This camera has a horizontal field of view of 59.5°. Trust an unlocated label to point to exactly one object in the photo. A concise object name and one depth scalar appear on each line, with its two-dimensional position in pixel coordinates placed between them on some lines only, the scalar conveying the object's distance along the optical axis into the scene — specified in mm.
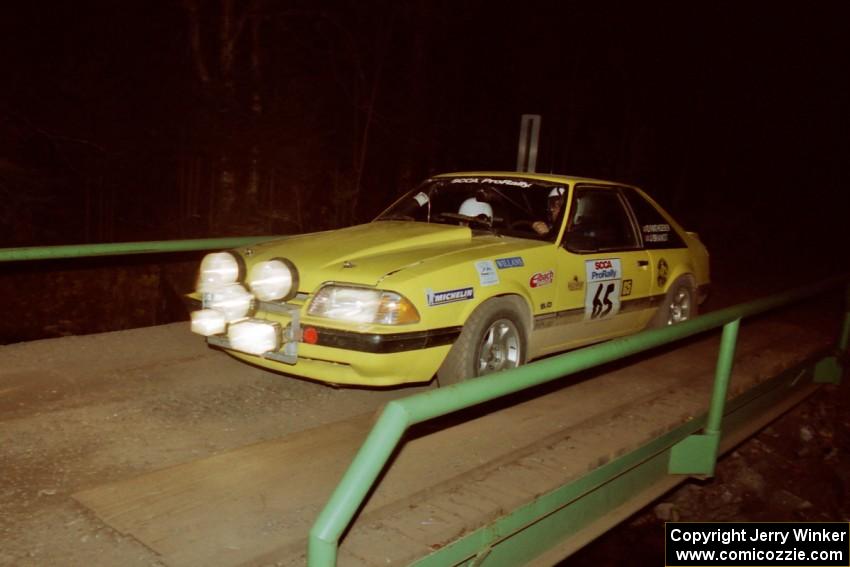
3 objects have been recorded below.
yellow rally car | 4301
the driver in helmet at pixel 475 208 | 5820
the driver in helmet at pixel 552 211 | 5457
